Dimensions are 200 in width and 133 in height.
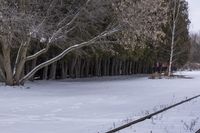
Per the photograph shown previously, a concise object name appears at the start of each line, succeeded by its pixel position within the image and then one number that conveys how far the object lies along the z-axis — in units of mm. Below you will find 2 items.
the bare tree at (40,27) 22208
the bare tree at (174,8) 53856
